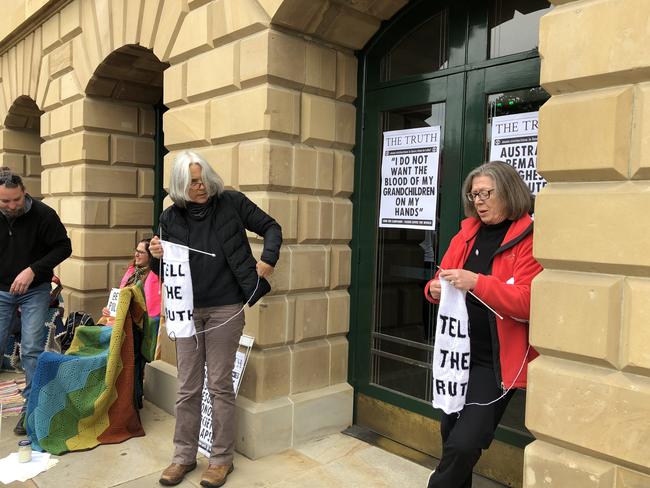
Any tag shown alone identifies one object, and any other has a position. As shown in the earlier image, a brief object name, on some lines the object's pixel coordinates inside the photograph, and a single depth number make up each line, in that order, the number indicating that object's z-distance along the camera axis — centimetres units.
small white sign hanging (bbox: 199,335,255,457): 385
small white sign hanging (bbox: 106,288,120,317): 572
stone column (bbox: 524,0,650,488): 214
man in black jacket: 428
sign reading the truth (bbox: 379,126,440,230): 399
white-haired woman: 333
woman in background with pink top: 523
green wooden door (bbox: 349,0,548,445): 365
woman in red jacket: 253
